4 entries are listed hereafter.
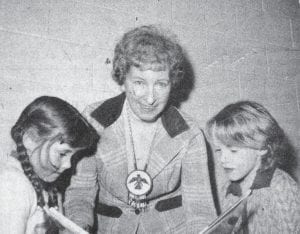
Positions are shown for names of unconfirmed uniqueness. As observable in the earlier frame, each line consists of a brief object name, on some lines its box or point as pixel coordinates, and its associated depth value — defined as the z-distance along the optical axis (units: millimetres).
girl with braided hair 1223
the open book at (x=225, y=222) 954
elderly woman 1577
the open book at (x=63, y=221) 894
